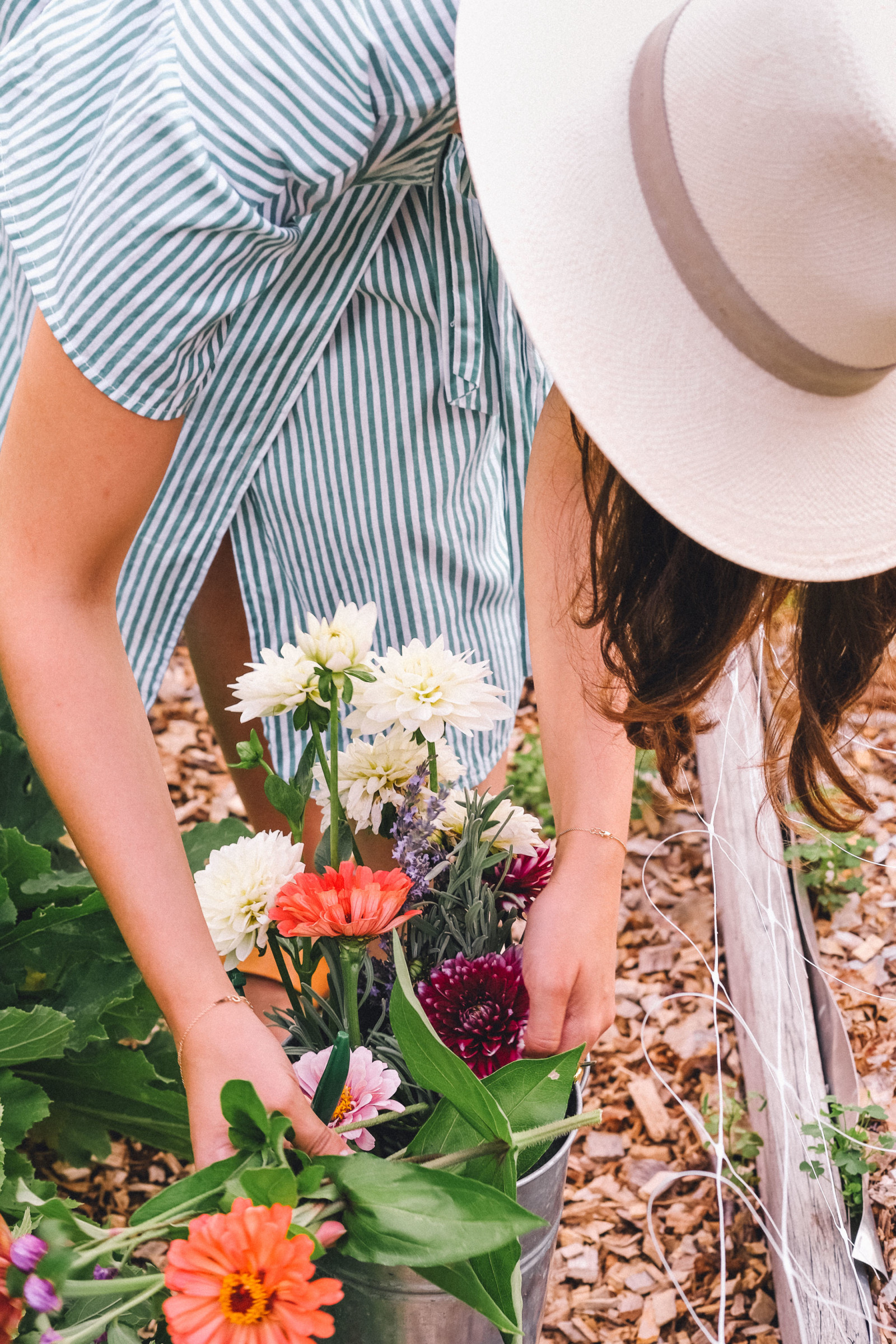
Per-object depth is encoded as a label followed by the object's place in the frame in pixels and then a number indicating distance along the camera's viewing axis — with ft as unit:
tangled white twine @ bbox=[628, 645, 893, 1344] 3.77
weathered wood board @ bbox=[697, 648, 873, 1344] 3.81
